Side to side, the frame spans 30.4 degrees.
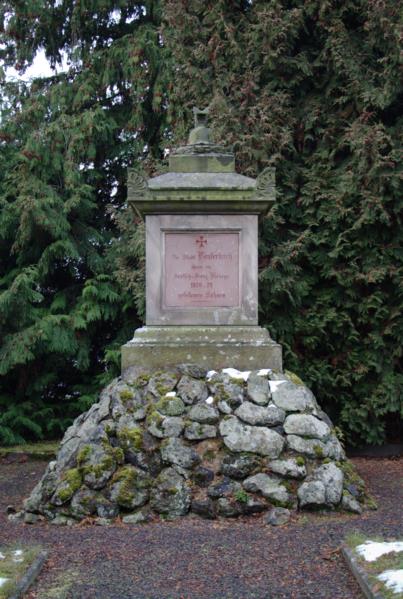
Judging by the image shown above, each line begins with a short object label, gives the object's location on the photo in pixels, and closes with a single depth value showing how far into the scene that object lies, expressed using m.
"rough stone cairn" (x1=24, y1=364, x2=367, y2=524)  5.99
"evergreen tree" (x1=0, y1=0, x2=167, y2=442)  10.77
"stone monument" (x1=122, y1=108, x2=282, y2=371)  7.25
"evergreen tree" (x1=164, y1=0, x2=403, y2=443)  9.38
